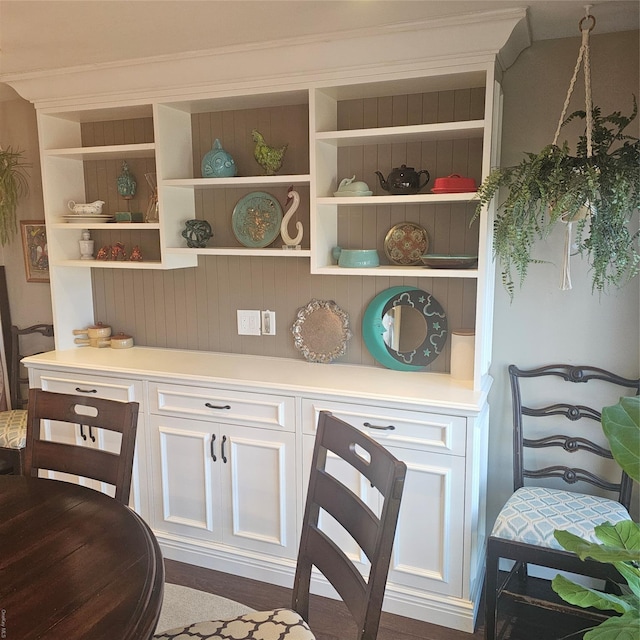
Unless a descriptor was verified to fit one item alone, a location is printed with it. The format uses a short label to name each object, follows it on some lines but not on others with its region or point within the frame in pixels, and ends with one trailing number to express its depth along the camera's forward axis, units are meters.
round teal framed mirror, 2.72
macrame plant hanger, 2.08
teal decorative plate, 2.91
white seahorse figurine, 2.79
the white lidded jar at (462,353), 2.54
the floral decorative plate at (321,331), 2.87
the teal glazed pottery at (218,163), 2.81
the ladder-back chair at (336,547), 1.35
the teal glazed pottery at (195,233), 2.93
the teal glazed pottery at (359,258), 2.60
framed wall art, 3.51
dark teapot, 2.52
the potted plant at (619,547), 1.53
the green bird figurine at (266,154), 2.73
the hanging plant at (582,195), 2.02
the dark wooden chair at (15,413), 3.04
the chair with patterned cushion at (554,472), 2.14
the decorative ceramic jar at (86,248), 3.27
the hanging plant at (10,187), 3.38
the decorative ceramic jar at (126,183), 3.14
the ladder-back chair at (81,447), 1.88
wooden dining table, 1.21
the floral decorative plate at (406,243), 2.68
